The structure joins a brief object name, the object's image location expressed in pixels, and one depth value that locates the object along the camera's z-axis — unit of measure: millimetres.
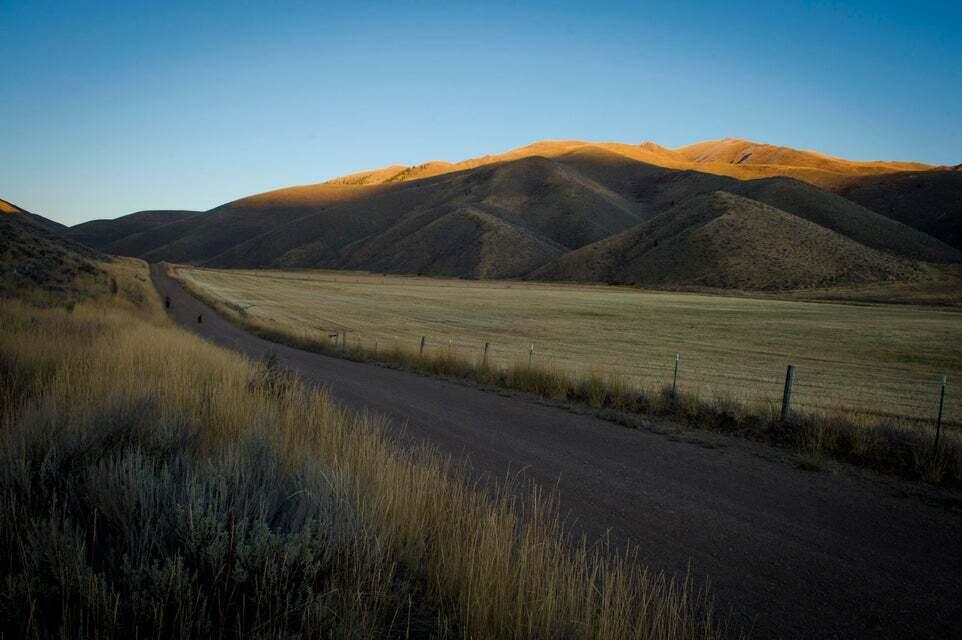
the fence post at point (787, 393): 10727
